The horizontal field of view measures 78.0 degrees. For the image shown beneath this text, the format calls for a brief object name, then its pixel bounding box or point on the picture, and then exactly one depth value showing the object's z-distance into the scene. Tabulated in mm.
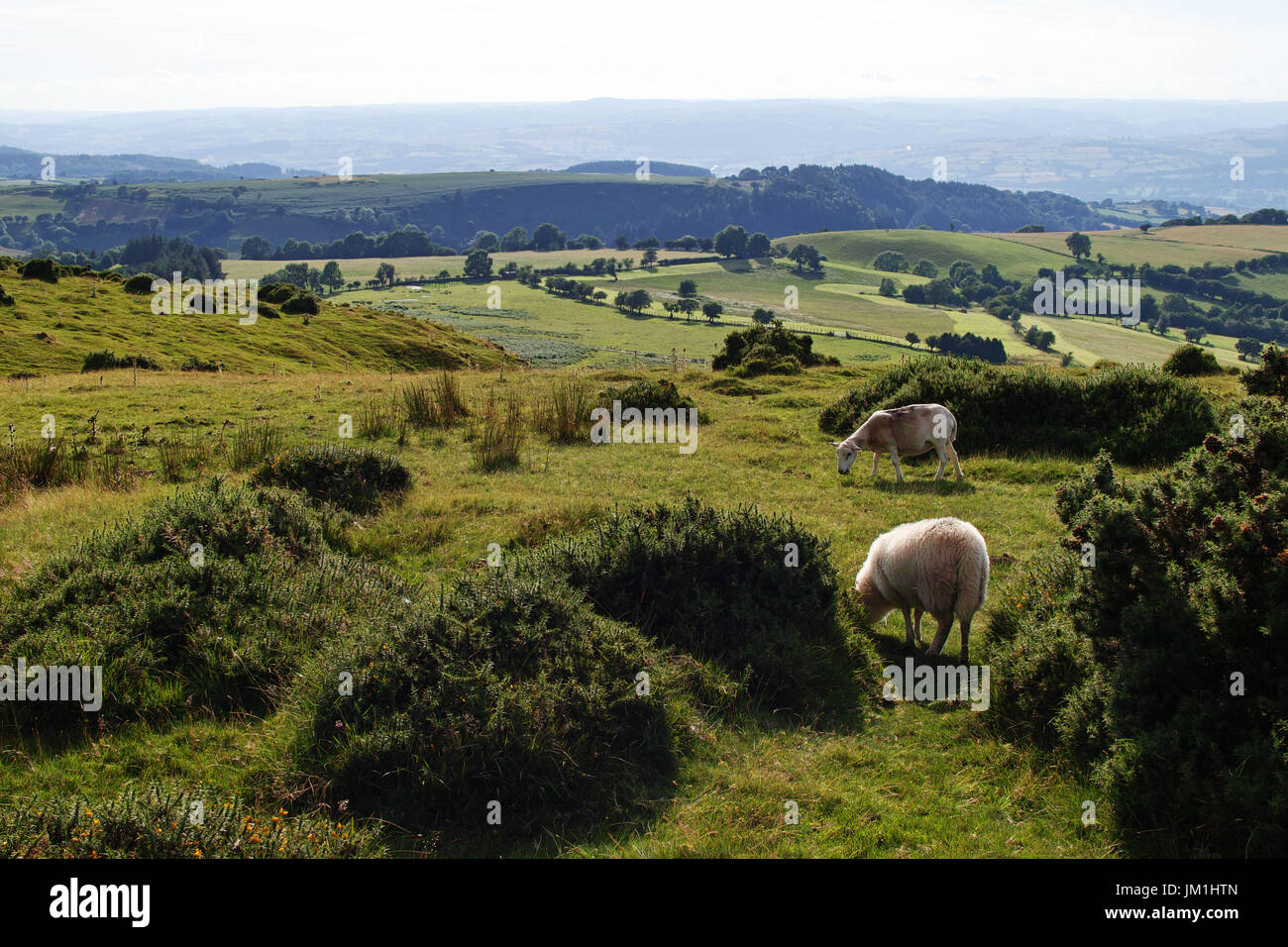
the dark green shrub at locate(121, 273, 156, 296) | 55969
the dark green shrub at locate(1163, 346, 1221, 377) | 28453
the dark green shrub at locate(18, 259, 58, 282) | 52375
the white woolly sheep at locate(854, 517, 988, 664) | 8602
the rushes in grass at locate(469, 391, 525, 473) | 17172
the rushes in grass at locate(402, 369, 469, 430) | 21000
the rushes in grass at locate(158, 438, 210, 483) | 15143
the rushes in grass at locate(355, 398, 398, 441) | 19703
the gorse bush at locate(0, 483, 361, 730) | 7250
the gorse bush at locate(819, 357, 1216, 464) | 17141
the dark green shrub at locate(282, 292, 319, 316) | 62406
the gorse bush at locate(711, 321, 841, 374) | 33938
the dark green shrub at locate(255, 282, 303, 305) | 67062
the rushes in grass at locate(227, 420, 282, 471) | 15959
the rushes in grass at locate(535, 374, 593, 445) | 20094
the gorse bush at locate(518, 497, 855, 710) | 8227
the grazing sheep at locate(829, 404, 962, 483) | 16125
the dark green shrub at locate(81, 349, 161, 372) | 35719
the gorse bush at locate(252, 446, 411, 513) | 13352
